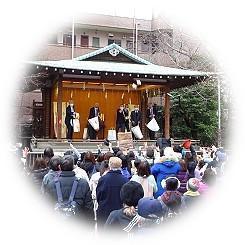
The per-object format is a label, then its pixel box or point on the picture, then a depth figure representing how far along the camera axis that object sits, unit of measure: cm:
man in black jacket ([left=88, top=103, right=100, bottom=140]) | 1506
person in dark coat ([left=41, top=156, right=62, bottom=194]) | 413
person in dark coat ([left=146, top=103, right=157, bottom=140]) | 1588
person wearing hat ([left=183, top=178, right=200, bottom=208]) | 378
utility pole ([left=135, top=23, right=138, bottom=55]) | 2452
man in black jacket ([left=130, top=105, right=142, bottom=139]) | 1538
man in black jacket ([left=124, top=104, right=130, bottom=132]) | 1552
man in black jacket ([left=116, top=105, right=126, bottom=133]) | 1542
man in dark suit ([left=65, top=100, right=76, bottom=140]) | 1451
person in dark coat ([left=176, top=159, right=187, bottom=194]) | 486
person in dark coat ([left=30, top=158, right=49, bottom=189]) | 462
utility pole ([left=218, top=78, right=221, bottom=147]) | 1610
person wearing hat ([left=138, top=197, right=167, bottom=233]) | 298
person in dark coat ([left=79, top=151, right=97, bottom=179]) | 544
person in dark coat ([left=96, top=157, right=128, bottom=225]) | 419
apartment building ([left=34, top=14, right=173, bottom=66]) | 2345
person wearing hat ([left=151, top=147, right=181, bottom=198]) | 488
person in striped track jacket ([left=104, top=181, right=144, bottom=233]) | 303
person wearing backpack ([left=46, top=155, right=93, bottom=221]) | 389
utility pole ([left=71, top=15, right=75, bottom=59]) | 2253
